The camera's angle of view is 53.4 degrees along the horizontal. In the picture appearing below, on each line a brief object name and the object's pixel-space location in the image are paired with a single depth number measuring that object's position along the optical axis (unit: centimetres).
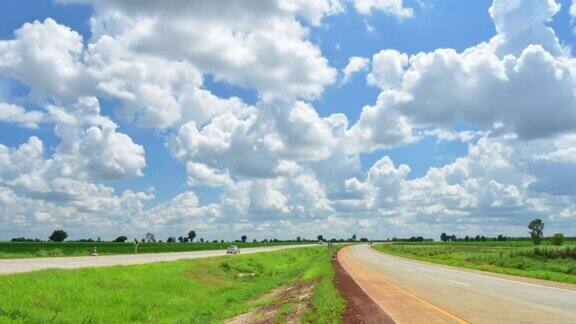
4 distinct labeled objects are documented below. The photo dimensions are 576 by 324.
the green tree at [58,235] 19080
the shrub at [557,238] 7988
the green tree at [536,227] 15800
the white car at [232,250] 8222
